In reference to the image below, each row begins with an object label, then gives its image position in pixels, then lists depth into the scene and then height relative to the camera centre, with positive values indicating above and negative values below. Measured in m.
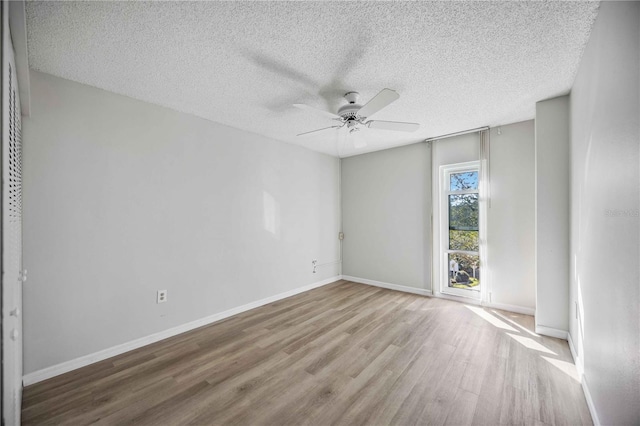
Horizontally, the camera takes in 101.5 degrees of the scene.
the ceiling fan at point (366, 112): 2.11 +0.95
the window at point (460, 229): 3.96 -0.24
